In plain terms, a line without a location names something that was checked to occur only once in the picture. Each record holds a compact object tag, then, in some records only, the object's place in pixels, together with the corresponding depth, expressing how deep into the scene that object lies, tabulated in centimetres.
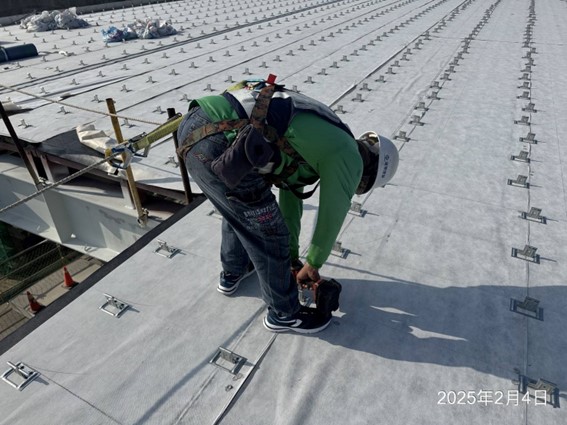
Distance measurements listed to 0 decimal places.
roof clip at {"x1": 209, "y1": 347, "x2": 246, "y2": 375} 242
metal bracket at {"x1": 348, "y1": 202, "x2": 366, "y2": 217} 385
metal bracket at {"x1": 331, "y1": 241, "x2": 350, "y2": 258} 333
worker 205
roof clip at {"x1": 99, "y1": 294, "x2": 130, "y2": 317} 280
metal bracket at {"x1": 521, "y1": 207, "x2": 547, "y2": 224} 374
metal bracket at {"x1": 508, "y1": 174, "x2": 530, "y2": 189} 427
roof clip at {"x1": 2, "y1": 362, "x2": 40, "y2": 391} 231
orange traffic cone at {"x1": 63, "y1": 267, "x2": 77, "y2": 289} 643
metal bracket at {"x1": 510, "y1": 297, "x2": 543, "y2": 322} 276
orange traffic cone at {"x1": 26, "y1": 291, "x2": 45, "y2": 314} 628
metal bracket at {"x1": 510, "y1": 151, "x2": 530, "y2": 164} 477
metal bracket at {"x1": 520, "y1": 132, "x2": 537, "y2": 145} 524
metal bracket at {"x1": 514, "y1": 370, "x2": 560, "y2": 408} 222
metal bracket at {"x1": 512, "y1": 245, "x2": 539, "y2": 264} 326
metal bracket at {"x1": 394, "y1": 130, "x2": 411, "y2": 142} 532
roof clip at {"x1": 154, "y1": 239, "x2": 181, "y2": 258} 338
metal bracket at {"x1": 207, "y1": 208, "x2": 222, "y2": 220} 388
